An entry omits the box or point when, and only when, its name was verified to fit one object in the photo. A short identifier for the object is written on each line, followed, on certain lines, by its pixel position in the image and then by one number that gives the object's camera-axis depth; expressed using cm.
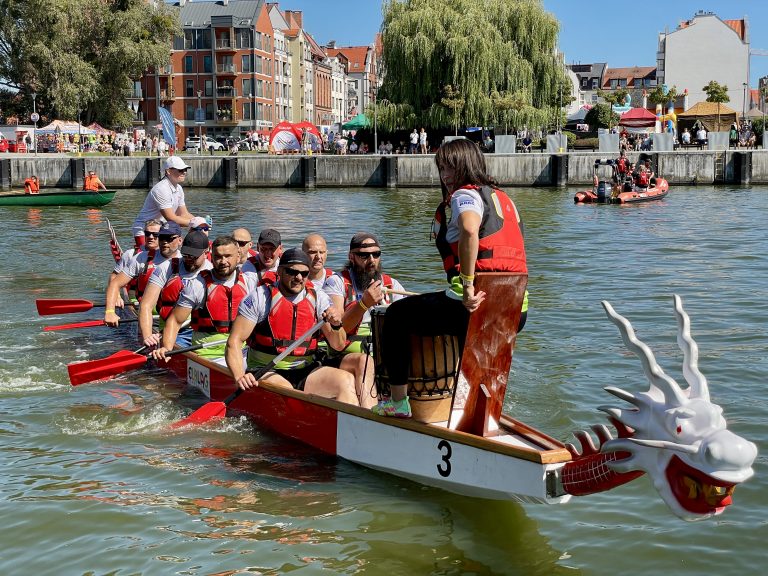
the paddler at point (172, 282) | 880
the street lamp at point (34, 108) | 4759
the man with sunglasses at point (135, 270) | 1029
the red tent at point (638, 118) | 5050
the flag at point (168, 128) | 3894
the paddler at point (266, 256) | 888
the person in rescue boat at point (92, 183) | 3041
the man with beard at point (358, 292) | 697
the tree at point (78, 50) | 5362
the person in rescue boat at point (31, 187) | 3031
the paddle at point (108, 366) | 870
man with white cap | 1093
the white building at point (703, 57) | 8906
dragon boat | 439
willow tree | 4156
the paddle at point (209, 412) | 767
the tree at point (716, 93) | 7438
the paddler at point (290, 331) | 690
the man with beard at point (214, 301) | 828
